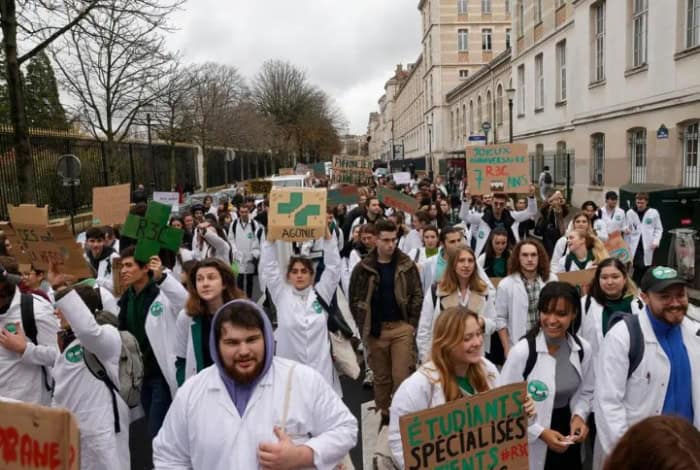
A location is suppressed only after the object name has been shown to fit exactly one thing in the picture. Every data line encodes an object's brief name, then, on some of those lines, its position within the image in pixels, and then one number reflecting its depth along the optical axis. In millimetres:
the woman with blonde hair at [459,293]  5020
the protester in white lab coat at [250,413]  2418
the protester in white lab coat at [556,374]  3541
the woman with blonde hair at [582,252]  6004
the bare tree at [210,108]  30297
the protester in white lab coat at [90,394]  3752
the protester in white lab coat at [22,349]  3967
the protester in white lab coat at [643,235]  10234
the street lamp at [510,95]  26312
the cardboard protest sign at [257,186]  14781
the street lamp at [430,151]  63938
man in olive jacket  5379
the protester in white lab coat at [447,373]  3021
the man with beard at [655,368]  3229
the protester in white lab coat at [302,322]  4820
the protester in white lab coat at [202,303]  4078
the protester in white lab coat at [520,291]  5082
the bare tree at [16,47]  10852
